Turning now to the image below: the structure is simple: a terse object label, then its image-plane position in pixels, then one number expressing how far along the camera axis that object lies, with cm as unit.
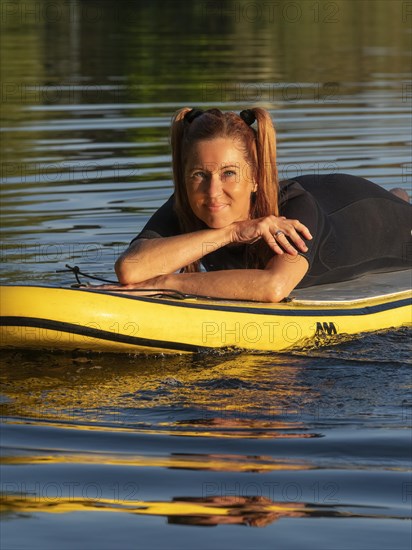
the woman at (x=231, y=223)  1119
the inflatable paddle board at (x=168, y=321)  1099
